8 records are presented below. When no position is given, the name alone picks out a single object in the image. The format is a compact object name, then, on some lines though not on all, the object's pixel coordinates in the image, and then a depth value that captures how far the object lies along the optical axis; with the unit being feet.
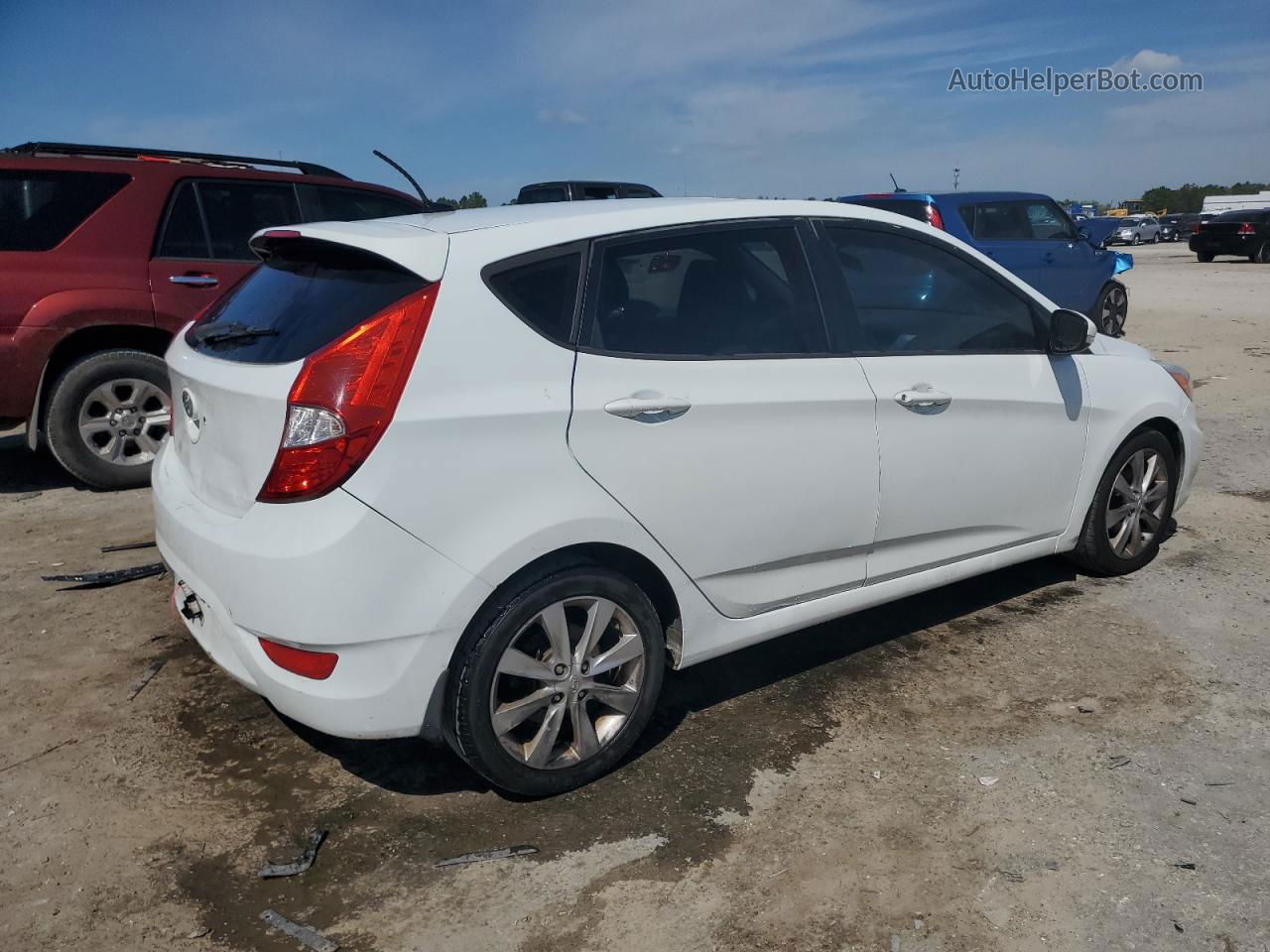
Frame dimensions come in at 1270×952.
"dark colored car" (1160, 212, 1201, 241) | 157.48
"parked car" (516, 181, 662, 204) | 56.03
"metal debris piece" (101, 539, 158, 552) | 16.95
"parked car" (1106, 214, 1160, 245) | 154.71
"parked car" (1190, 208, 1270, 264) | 91.25
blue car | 35.17
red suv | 19.25
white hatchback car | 8.70
